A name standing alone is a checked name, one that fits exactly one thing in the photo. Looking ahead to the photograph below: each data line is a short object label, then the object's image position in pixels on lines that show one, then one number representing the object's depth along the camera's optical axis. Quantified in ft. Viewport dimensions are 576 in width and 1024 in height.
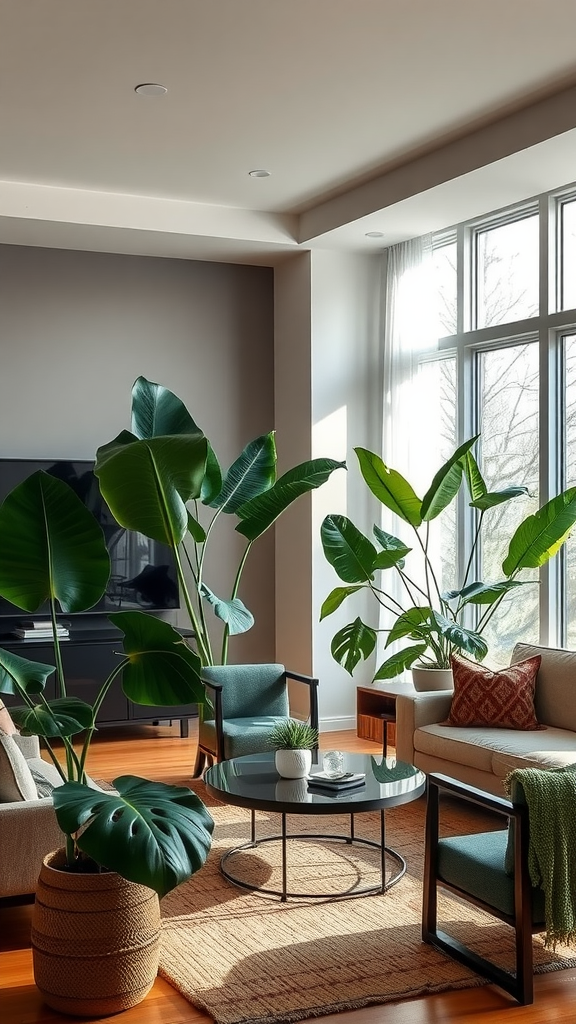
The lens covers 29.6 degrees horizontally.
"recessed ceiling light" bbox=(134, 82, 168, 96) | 15.98
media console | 21.81
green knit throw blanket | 10.14
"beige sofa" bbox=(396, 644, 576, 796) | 15.16
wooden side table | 20.21
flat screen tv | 22.91
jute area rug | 10.35
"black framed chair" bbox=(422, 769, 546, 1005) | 10.19
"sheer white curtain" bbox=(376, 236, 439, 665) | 22.88
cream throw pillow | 11.79
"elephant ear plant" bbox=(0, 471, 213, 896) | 9.61
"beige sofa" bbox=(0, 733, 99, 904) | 11.48
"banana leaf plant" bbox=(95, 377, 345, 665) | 11.51
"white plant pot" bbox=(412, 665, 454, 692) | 19.12
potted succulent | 13.48
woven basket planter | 9.75
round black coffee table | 12.32
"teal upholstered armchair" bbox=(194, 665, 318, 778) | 16.87
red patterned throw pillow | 16.67
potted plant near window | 18.04
